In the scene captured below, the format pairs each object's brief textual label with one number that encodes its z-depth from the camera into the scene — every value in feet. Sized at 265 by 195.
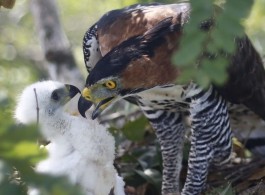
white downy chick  18.56
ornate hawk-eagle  19.90
